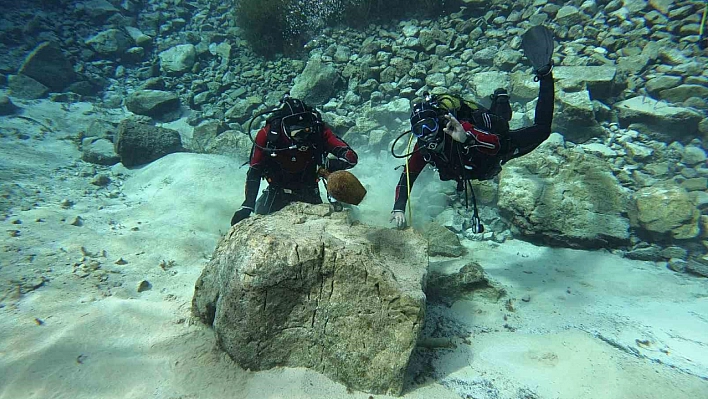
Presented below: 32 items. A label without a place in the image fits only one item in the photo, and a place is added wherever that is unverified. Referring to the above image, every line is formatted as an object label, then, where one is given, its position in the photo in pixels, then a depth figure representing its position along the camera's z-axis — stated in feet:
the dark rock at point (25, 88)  29.17
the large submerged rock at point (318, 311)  7.07
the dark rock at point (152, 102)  29.48
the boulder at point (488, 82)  23.54
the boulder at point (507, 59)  24.64
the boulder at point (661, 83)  20.47
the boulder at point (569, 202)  14.78
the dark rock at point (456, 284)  10.75
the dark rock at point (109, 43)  35.27
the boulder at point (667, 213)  14.55
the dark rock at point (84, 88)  31.45
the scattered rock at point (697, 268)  12.85
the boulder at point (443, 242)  14.89
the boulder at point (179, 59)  34.19
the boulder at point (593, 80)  20.86
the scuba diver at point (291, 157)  13.50
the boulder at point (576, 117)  19.82
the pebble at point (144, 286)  10.84
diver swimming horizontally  11.35
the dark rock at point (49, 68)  30.50
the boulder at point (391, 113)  24.35
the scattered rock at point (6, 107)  26.18
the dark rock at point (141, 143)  22.82
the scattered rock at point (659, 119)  19.27
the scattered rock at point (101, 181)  20.35
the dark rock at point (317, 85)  27.09
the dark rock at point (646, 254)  14.07
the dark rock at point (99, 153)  23.08
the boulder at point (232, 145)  24.40
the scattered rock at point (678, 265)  13.30
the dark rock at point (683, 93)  19.97
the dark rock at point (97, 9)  38.22
